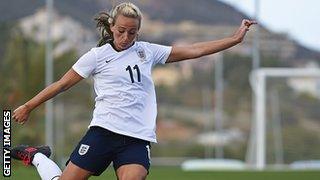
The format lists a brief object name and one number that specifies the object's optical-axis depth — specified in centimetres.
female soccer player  1438
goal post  4794
